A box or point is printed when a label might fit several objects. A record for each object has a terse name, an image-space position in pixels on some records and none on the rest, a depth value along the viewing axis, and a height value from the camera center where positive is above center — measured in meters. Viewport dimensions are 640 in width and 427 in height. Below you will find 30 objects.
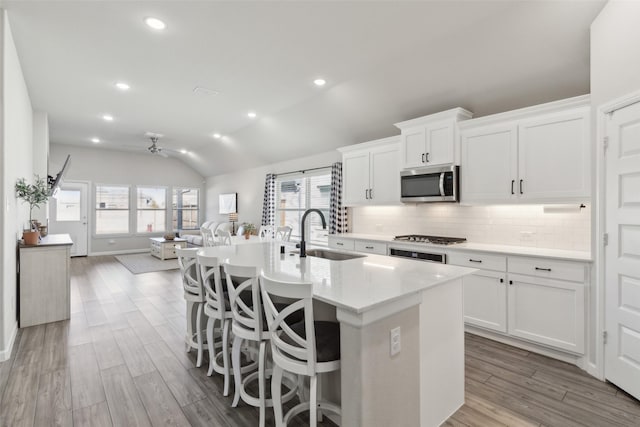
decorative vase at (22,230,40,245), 3.76 -0.29
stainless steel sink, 2.91 -0.38
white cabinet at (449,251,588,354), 2.70 -0.78
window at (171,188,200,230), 10.27 +0.18
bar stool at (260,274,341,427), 1.54 -0.69
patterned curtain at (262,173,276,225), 7.50 +0.35
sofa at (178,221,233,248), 8.27 -0.61
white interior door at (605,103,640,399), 2.18 -0.24
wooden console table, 3.66 -0.83
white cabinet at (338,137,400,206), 4.53 +0.65
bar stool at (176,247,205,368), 2.67 -0.69
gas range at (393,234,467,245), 3.80 -0.30
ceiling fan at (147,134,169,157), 7.15 +1.63
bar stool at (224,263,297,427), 1.90 -0.73
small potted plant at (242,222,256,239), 5.41 -0.30
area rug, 6.77 -1.16
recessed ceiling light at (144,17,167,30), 2.84 +1.75
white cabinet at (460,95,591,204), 2.86 +0.62
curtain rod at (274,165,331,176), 6.15 +0.94
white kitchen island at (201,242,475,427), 1.48 -0.63
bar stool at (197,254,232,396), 2.29 -0.72
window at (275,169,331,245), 6.33 +0.33
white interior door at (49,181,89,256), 8.34 -0.01
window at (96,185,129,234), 8.95 +0.14
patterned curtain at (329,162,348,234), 5.54 +0.14
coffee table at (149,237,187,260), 7.93 -0.83
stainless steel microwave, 3.73 +0.39
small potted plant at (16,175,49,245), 3.53 +0.21
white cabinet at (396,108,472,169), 3.73 +0.96
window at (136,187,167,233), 9.62 +0.15
